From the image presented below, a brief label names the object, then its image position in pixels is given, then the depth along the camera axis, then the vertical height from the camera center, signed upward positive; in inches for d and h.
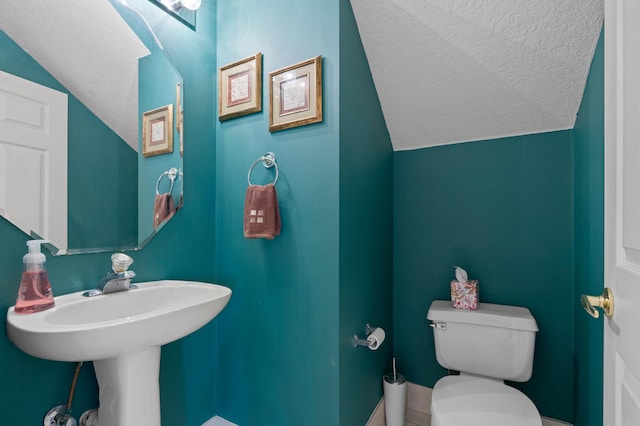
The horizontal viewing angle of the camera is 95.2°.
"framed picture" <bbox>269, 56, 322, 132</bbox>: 47.5 +19.8
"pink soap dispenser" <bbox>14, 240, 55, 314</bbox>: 32.8 -8.7
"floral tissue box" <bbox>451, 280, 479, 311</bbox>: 58.4 -16.8
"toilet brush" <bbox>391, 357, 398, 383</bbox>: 62.0 -35.8
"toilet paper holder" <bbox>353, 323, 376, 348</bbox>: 50.7 -22.8
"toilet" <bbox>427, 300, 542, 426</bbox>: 43.3 -28.3
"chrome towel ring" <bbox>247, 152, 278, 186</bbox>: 52.2 +9.1
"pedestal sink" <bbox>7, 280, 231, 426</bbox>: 28.1 -13.3
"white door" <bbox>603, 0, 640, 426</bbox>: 19.8 +0.1
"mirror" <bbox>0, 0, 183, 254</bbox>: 35.6 +10.8
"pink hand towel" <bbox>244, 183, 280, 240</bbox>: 48.9 -0.5
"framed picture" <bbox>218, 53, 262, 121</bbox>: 53.9 +23.7
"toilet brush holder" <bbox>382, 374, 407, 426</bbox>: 60.4 -39.5
